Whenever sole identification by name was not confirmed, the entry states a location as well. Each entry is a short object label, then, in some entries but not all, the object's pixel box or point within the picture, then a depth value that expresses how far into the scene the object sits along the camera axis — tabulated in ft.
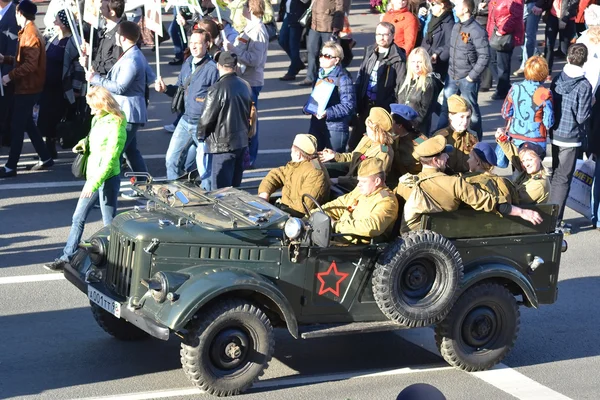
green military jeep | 43.49
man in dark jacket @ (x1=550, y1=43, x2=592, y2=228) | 68.27
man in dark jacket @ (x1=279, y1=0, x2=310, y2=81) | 108.59
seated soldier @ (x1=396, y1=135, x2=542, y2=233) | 46.66
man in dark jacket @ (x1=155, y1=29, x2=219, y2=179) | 70.10
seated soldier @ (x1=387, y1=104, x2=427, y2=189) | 55.54
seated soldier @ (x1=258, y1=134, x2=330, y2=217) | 50.68
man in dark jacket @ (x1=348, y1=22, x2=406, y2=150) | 75.24
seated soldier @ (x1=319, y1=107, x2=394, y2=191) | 54.07
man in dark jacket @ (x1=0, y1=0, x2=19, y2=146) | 77.56
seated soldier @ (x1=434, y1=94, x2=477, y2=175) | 57.02
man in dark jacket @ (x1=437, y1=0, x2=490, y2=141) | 84.34
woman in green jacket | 56.97
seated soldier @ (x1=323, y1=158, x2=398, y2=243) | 46.17
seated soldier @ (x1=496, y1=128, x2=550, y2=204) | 51.30
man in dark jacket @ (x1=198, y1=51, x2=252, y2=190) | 63.27
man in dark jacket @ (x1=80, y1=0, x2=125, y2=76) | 73.67
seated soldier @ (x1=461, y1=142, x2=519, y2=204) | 48.22
